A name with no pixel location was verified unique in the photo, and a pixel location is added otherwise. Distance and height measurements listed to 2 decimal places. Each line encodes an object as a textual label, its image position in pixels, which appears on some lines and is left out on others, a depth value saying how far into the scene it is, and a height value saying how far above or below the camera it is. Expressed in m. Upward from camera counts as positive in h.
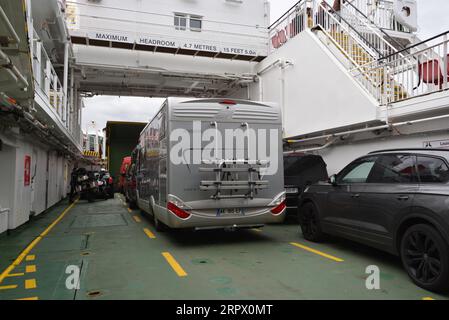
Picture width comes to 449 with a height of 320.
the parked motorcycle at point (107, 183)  17.78 -0.38
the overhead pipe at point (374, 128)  7.41 +1.19
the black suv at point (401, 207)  4.09 -0.45
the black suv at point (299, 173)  8.96 +0.06
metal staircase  9.28 +4.35
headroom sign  14.03 +5.56
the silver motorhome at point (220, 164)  6.39 +0.21
